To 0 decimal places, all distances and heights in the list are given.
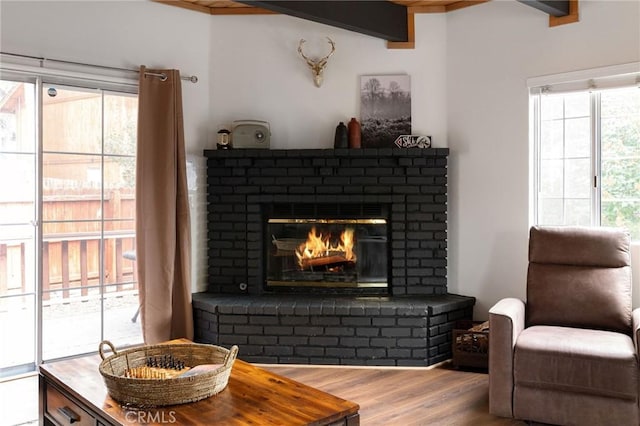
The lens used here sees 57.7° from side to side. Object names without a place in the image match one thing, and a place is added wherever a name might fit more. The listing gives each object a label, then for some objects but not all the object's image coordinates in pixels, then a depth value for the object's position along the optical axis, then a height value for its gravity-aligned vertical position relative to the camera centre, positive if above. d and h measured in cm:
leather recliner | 268 -68
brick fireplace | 386 -42
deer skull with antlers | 428 +103
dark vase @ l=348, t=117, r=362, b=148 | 418 +50
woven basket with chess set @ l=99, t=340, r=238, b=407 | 195 -63
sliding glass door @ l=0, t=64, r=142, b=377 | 362 -8
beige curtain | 396 -3
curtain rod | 353 +90
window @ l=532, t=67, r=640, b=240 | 362 +31
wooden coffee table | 186 -69
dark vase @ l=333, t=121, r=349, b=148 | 416 +48
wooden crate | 373 -94
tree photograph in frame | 427 +68
